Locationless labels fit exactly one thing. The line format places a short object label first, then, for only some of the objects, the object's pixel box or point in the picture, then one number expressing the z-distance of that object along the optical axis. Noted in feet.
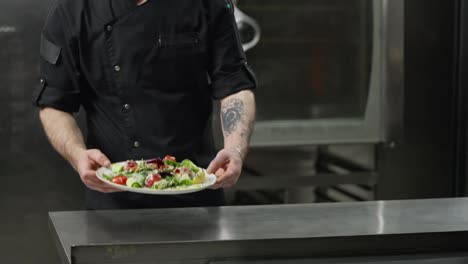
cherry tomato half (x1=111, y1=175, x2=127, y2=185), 9.94
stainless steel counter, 9.10
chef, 11.37
